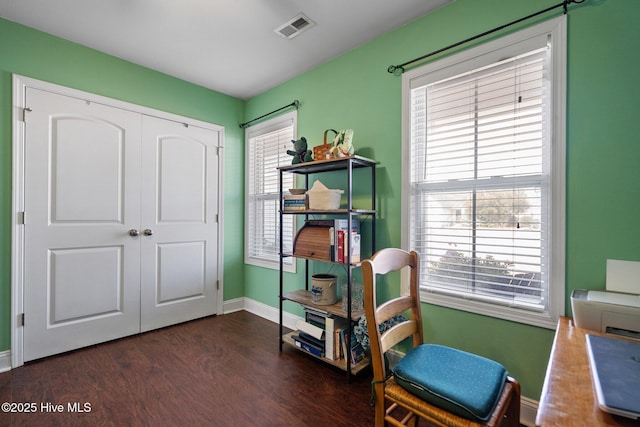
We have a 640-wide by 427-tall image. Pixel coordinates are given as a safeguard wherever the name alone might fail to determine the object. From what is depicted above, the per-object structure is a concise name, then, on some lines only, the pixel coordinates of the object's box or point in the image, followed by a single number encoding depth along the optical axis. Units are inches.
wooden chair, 40.3
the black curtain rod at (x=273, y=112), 115.1
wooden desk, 25.0
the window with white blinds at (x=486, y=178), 62.9
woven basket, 88.3
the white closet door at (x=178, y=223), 111.0
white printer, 43.1
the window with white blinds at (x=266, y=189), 122.3
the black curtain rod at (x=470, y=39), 58.8
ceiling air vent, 82.1
